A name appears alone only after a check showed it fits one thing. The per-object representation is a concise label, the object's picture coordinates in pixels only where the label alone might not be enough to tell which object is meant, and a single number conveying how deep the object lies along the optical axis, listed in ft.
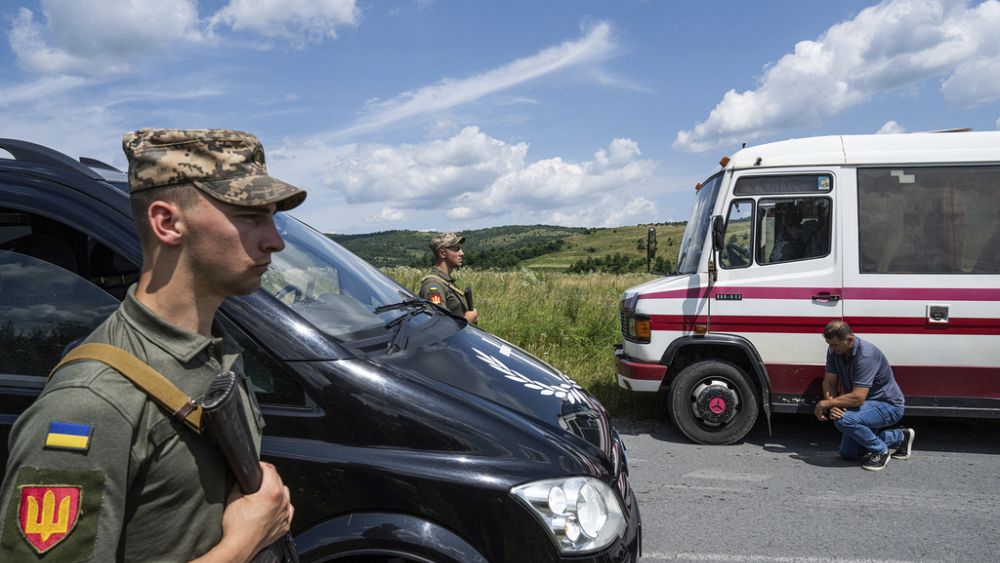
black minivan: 7.29
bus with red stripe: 20.47
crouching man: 19.58
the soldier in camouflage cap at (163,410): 3.63
